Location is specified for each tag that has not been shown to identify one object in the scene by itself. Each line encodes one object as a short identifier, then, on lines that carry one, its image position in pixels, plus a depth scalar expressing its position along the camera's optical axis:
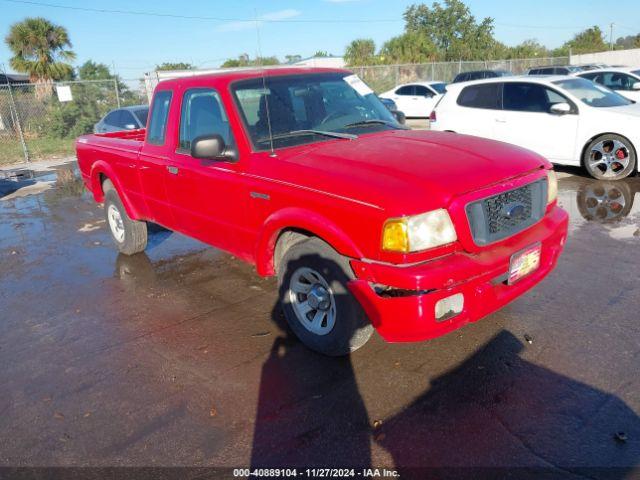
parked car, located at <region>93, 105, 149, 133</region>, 12.23
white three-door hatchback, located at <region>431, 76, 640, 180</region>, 8.35
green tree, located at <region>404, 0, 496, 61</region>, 51.56
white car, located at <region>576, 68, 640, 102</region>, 14.21
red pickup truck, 3.12
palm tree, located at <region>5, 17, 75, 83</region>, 26.88
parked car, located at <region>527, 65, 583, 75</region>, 20.11
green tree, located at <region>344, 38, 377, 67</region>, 47.25
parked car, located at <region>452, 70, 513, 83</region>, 22.47
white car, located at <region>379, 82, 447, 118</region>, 20.88
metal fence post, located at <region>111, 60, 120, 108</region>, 19.42
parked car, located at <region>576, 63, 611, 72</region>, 23.92
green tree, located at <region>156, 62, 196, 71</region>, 46.16
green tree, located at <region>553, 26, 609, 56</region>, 61.31
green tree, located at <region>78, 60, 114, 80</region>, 46.78
